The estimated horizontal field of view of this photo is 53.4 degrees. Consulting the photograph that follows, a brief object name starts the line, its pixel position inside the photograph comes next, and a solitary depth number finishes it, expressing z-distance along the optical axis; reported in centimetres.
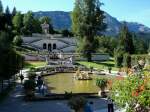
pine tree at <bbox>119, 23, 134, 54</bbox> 3035
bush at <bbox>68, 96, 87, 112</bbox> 656
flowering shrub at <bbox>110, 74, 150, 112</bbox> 431
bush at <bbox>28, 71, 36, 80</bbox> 1297
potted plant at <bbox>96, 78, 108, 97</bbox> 1010
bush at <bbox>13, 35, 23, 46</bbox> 3525
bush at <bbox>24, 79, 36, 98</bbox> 965
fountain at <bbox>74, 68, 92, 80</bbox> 1635
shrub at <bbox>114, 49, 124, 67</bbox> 2308
